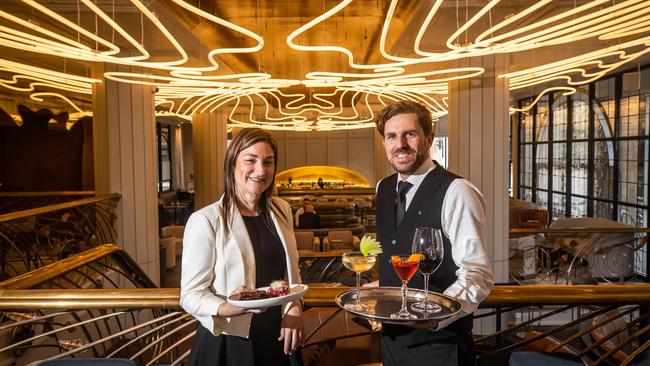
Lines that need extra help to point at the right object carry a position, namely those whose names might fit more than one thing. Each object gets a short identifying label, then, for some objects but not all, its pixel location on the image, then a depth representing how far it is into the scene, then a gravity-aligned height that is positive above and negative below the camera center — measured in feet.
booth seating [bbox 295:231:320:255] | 27.35 -4.13
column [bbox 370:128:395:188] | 52.20 +0.10
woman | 5.24 -1.05
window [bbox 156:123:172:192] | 59.52 +0.91
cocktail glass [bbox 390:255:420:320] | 4.95 -1.04
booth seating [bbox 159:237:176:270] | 27.86 -4.74
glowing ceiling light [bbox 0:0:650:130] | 11.31 +3.26
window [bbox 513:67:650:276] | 30.37 +0.73
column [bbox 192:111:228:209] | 42.68 +0.62
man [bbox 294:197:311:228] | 32.44 -3.24
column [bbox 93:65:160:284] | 21.29 +0.38
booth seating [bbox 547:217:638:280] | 24.17 -4.53
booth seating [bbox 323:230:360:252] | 26.89 -4.10
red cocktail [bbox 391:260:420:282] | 5.01 -1.04
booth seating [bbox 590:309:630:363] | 12.59 -4.68
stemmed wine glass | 4.98 -0.85
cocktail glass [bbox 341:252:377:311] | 5.44 -1.06
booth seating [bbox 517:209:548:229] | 33.47 -3.67
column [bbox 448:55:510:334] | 20.40 +0.80
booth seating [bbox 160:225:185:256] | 30.90 -4.18
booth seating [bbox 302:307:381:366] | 13.52 -5.00
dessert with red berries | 4.98 -1.23
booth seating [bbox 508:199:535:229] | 34.65 -3.32
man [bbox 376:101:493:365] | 5.07 -0.69
